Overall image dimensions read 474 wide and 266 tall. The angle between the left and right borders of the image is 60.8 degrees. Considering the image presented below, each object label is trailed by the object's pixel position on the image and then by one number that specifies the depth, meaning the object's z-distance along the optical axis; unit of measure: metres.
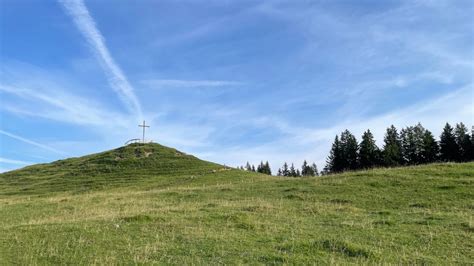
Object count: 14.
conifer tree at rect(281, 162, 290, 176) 140.61
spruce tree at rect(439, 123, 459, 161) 71.12
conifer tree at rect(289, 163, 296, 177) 139.48
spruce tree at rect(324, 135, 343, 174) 84.69
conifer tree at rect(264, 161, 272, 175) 123.35
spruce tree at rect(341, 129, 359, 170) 81.25
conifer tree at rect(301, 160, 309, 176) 133.70
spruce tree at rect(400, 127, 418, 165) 78.00
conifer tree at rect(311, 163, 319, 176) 135.82
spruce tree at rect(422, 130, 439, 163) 73.50
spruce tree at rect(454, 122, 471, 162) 69.81
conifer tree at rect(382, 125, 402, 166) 74.44
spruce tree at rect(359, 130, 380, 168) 77.44
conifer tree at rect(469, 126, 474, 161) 68.36
